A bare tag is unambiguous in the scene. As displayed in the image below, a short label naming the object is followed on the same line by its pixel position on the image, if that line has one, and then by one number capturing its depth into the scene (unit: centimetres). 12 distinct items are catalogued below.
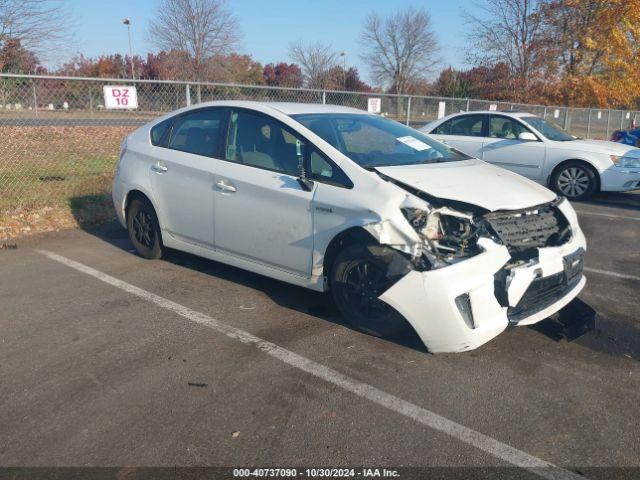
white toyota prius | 355
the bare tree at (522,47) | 2517
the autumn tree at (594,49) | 2505
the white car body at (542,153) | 962
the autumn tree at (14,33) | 1155
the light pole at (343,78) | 4469
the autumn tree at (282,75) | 4325
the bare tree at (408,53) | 4797
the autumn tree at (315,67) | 4025
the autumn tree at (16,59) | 1207
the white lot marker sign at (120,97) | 867
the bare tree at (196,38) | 2544
